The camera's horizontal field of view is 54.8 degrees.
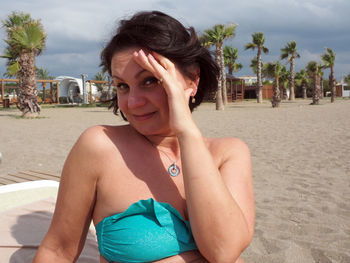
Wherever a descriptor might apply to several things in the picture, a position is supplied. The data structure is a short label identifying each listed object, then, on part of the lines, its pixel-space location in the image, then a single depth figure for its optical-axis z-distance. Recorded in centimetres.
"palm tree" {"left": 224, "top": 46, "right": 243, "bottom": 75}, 4111
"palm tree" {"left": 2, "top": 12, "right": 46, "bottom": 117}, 1603
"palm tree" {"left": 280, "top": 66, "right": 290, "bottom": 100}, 4600
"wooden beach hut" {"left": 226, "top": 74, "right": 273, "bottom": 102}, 3600
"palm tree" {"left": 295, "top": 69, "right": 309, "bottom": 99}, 4930
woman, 106
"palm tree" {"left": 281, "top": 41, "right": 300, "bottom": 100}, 3609
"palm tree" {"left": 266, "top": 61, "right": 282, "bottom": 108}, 2914
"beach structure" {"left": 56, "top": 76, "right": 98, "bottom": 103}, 3445
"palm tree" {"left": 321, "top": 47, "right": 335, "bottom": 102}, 3553
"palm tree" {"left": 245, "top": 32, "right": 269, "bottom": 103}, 3238
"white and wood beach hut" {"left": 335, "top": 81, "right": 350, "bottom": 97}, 5872
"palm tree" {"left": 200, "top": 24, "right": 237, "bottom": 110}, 2342
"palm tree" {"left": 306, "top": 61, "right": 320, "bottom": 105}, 2935
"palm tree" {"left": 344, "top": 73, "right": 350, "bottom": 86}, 6378
